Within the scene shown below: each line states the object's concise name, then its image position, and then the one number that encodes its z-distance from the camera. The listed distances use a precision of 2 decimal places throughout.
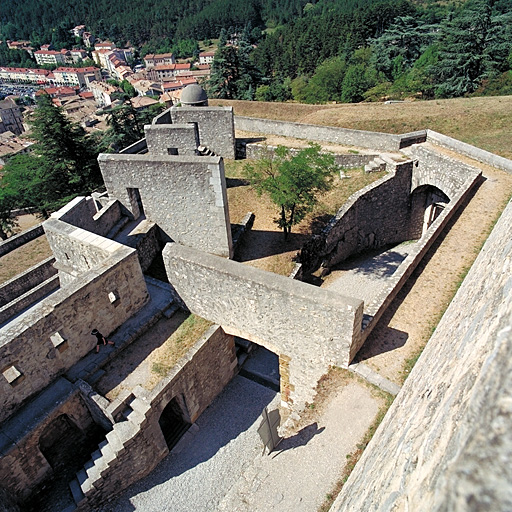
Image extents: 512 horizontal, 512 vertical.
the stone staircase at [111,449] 8.55
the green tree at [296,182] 13.16
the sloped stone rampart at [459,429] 1.75
